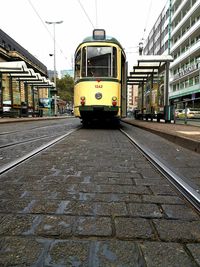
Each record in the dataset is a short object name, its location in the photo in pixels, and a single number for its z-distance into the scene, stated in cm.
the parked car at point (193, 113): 872
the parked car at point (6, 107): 1887
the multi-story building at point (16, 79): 1911
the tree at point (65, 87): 4878
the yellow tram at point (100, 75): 786
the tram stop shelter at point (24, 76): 1636
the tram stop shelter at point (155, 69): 1137
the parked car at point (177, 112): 1095
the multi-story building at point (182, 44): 2858
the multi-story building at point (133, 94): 9016
